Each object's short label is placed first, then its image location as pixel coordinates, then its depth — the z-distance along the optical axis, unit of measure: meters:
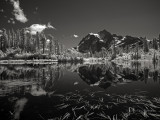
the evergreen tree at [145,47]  159.52
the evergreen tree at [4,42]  106.30
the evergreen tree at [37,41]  121.29
